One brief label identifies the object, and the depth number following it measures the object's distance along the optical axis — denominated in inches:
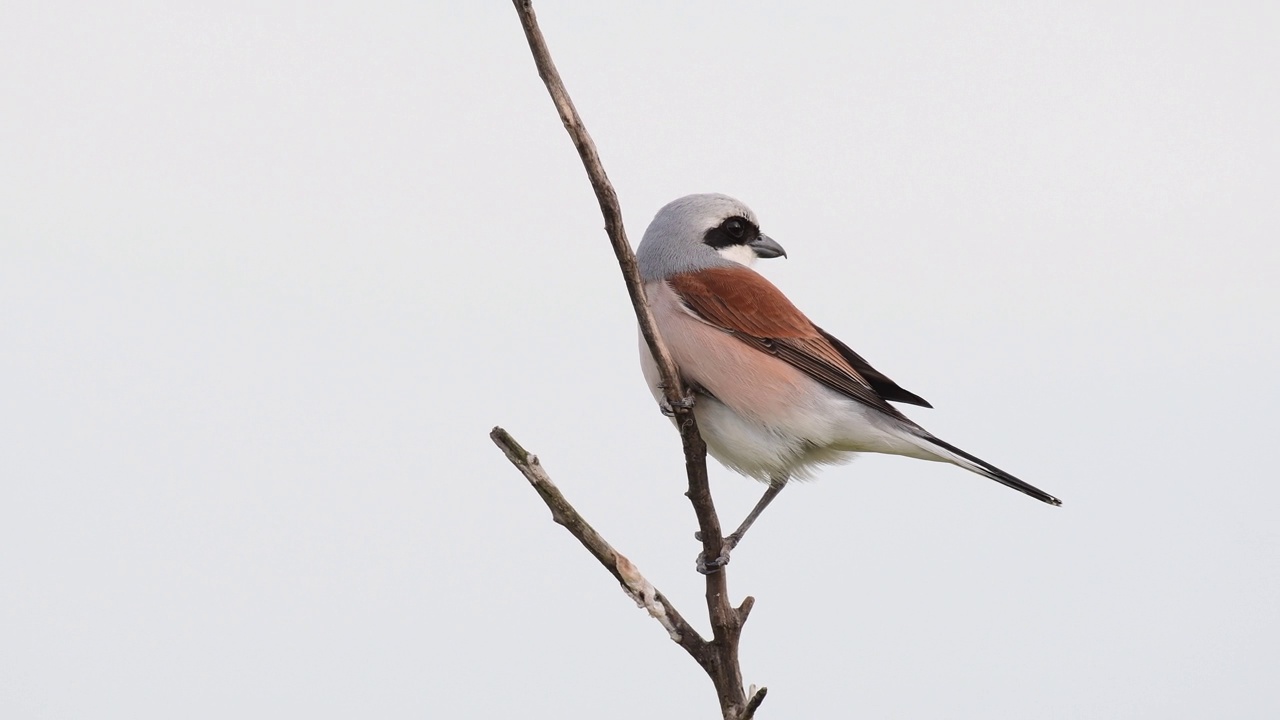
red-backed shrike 372.5
